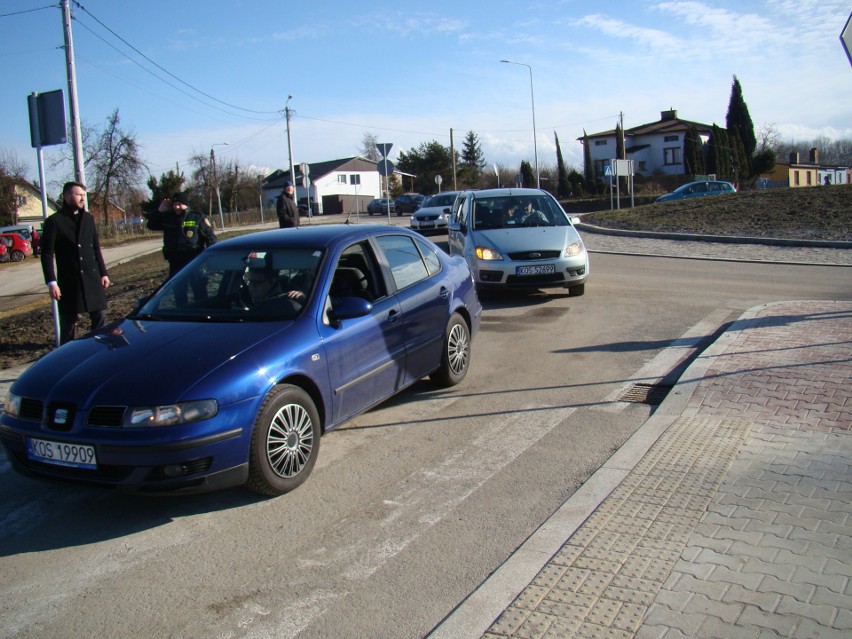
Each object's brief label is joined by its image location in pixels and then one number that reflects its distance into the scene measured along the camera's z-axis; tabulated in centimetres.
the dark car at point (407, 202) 5844
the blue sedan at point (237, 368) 420
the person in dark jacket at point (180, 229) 1032
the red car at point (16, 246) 3550
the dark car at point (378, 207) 6172
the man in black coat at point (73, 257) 766
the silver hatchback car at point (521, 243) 1159
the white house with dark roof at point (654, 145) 7794
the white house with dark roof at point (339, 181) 9050
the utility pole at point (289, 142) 5269
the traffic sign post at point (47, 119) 902
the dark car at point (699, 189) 4100
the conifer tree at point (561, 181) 7563
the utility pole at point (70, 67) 1662
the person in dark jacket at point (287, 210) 1673
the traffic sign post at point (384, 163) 2447
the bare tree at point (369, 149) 10962
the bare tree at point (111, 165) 5834
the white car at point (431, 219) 2836
